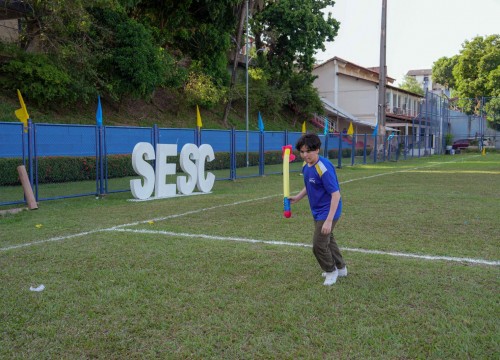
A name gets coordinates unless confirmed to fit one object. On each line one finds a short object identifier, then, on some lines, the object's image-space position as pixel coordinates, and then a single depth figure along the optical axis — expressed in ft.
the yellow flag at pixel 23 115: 33.99
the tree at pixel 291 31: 111.24
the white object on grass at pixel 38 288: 14.84
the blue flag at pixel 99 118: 40.19
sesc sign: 37.24
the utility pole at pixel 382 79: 98.81
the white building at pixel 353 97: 159.53
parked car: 135.30
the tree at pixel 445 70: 209.44
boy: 14.92
